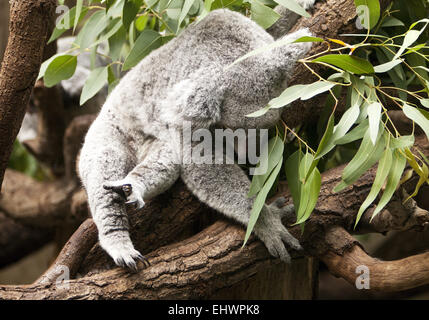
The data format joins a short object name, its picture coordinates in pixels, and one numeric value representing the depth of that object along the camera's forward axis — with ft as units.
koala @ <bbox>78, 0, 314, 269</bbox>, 8.10
